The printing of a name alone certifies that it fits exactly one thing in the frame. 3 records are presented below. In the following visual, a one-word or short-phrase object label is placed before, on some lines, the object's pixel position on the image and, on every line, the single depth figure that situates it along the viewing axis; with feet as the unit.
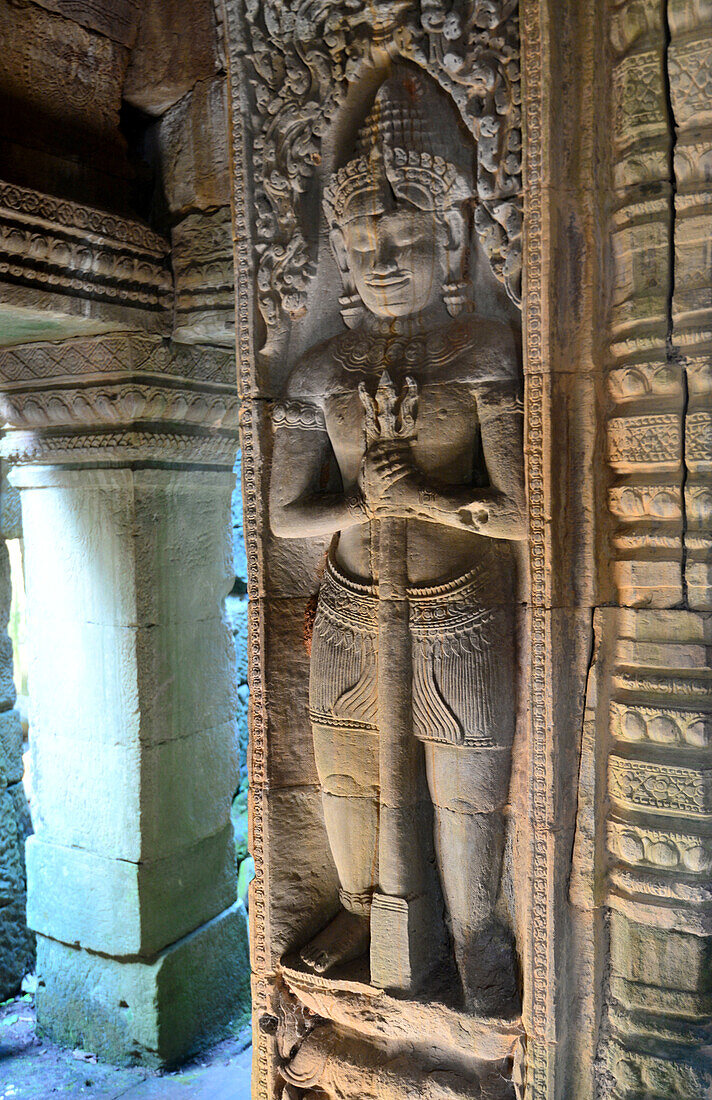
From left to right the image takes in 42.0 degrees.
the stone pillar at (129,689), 14.34
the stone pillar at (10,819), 17.30
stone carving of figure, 9.48
